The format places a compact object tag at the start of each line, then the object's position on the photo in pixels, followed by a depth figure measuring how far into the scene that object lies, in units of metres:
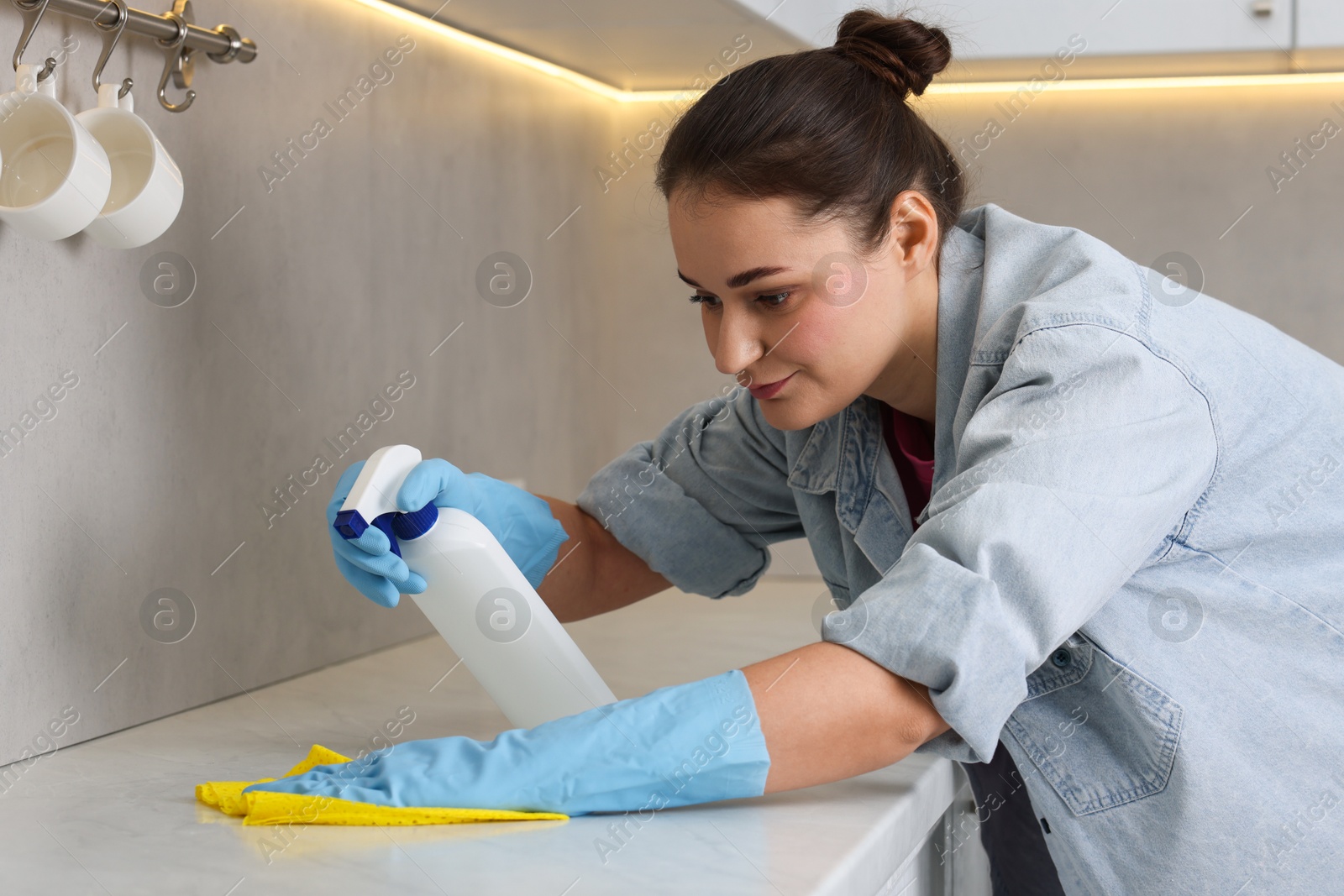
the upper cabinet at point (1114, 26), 1.48
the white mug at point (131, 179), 0.91
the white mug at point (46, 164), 0.83
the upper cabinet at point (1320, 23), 1.46
